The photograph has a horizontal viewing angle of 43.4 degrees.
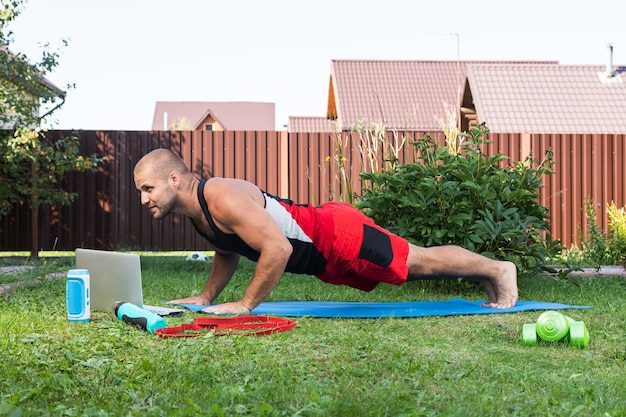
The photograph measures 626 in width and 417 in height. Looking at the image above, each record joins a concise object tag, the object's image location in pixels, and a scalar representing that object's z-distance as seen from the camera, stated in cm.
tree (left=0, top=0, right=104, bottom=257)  852
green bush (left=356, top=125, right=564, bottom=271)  488
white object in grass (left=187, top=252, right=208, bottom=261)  791
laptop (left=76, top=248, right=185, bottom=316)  396
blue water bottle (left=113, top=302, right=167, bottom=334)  331
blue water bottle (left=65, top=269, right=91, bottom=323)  351
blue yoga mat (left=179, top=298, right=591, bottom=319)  398
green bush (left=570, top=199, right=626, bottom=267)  753
